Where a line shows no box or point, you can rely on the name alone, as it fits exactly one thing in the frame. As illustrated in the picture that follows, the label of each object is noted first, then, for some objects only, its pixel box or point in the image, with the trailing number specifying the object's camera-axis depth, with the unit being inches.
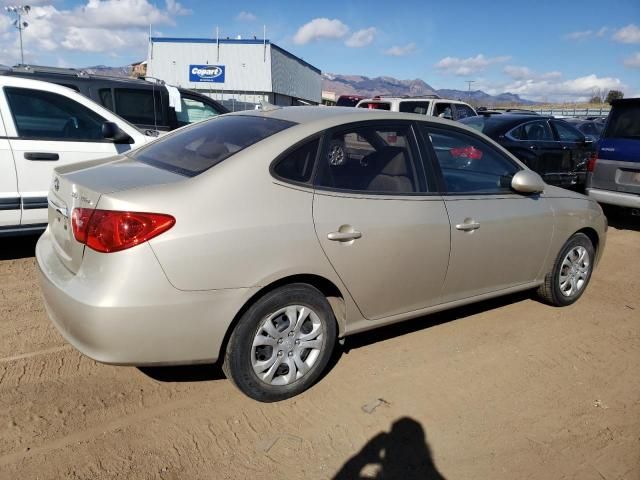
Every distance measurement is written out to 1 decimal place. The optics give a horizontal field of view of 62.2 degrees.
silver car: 100.5
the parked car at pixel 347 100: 1089.4
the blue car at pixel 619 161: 294.5
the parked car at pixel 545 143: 354.6
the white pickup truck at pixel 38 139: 193.8
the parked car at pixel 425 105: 530.0
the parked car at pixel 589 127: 786.5
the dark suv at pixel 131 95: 255.4
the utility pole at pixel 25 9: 1023.3
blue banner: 1673.2
